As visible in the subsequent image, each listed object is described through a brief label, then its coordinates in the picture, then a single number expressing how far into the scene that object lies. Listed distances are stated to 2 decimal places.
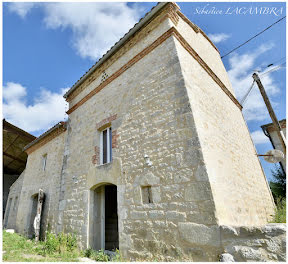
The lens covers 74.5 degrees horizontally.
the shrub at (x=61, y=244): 5.06
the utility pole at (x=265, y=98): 4.94
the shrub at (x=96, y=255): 4.34
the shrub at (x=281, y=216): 4.16
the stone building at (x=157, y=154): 3.51
